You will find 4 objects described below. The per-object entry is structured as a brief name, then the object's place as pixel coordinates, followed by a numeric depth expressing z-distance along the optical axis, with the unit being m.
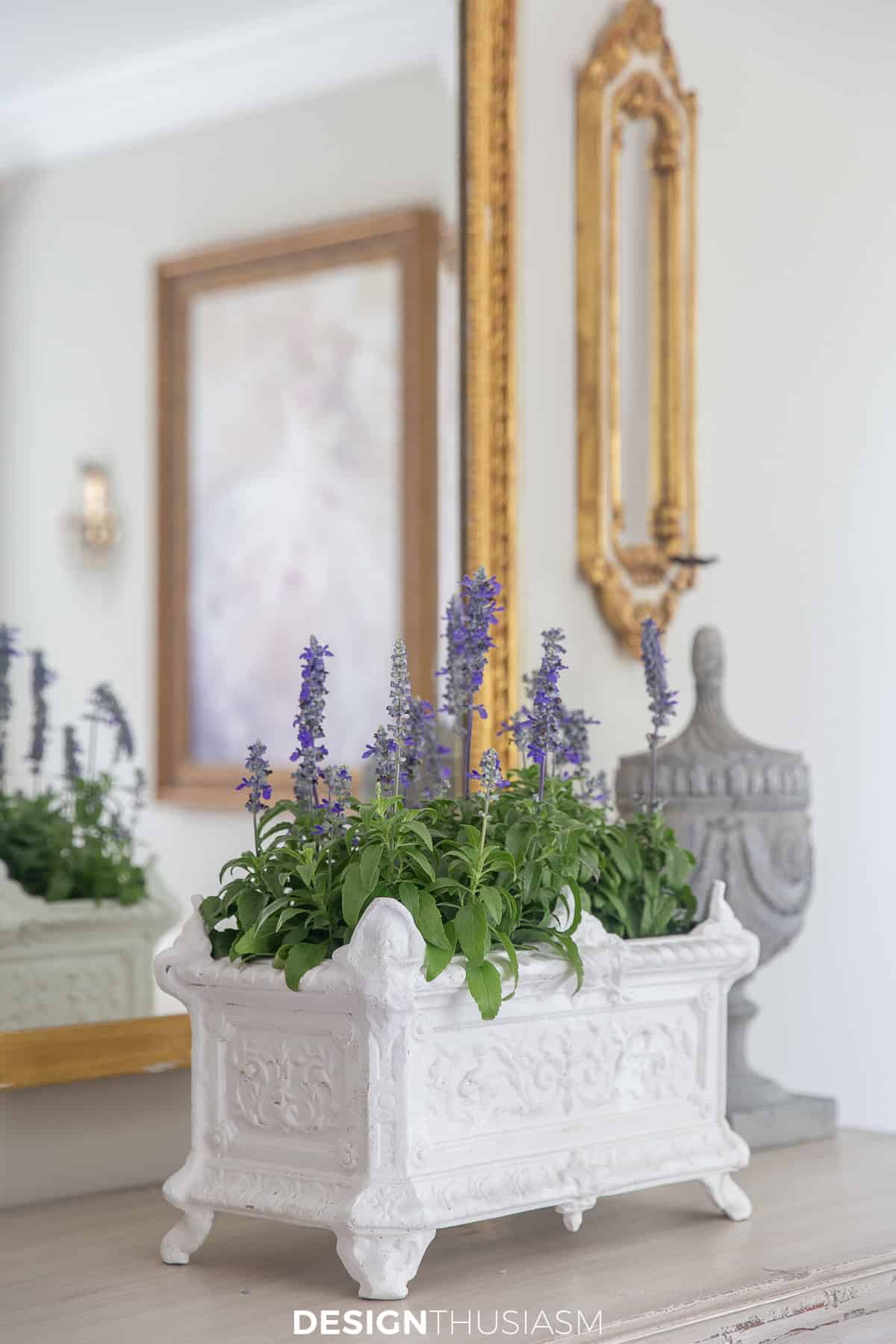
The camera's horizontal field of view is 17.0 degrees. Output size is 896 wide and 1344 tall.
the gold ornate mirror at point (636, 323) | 2.16
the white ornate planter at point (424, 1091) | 1.56
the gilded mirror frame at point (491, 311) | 2.05
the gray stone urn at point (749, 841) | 1.95
